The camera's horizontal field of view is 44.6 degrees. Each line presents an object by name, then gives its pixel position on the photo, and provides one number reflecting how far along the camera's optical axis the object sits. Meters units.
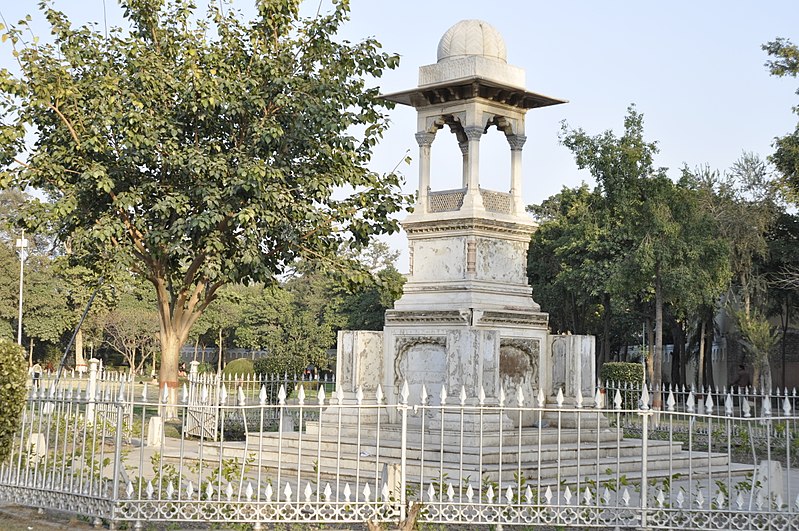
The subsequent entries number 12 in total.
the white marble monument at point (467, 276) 14.34
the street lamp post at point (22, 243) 41.59
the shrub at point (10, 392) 9.87
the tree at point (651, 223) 28.83
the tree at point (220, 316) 62.47
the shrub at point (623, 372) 38.19
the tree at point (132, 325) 58.66
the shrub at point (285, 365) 27.83
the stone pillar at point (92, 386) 10.00
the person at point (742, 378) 45.50
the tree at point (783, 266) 38.94
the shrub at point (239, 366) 43.44
